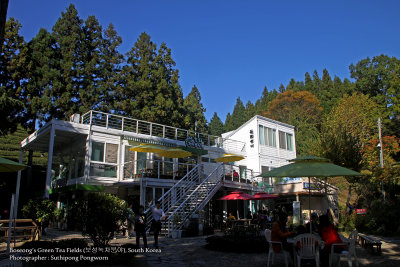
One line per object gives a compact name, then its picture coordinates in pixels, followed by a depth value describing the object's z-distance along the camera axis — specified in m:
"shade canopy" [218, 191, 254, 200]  16.48
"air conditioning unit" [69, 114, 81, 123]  18.48
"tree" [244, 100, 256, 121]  64.56
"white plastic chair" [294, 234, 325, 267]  6.23
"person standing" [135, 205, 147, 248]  9.66
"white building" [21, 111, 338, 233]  16.31
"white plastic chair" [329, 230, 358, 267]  6.29
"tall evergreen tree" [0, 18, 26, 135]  27.75
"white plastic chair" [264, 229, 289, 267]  6.84
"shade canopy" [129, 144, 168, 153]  16.88
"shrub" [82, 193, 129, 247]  7.26
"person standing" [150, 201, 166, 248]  10.22
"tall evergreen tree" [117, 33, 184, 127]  31.31
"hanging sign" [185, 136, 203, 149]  21.58
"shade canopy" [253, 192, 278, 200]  17.04
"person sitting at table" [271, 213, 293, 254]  6.84
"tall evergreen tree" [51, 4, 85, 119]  28.48
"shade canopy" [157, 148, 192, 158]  17.38
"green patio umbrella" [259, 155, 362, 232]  6.95
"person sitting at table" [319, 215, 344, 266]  6.42
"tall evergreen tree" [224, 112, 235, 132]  69.38
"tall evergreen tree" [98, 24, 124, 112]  31.08
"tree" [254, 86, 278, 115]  59.36
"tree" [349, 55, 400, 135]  36.97
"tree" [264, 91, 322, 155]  46.11
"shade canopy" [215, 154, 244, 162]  20.55
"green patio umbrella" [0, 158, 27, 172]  8.21
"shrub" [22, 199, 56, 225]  12.19
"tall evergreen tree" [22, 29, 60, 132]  27.59
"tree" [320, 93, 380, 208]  16.03
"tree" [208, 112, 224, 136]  70.25
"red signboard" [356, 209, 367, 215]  17.36
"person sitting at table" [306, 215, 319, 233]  9.55
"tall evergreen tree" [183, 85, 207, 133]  46.42
